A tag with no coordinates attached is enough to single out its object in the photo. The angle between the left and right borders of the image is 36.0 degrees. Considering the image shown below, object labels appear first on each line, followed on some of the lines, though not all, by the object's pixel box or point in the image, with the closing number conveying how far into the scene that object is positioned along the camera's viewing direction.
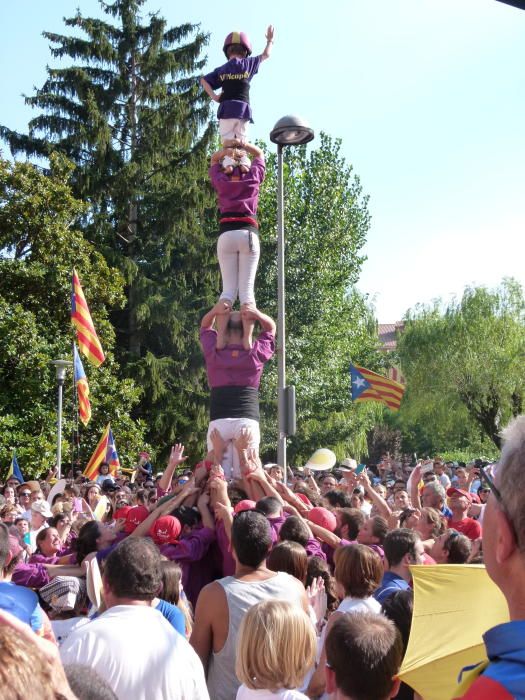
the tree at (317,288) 27.92
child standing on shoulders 11.02
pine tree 26.52
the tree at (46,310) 21.77
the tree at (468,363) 37.56
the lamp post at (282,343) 12.02
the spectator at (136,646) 2.78
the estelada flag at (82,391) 17.14
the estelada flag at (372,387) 17.12
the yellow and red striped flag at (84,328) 16.67
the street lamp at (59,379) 17.64
